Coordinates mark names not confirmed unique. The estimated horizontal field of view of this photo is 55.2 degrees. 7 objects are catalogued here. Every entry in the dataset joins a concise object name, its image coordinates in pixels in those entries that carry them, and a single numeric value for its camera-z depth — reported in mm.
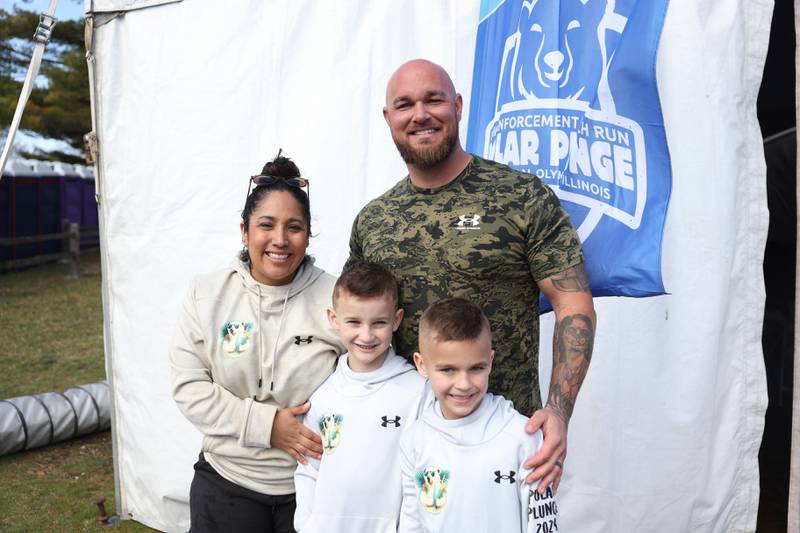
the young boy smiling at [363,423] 1912
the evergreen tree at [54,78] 15914
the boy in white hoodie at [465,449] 1743
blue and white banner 2898
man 1984
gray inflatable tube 5051
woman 2021
